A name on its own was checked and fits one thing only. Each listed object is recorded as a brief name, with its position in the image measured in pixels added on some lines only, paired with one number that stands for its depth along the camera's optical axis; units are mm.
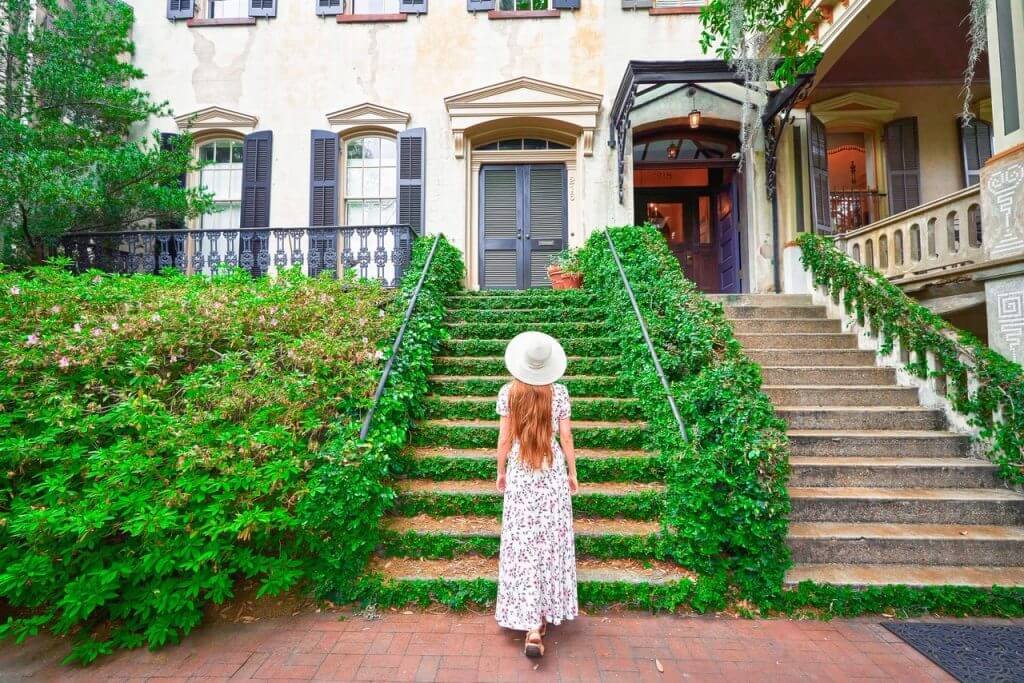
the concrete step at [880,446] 4363
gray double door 9219
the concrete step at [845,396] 4902
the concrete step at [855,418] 4641
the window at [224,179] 9211
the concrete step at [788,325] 6150
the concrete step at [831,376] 5207
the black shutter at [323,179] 8922
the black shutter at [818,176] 8086
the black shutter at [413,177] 8891
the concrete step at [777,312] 6480
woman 2693
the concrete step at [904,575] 3270
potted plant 7867
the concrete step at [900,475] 4059
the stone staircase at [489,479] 3467
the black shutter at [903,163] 8359
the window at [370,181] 9227
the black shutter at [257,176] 8914
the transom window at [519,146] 9375
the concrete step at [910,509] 3750
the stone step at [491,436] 4414
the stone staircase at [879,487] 3488
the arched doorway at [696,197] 9156
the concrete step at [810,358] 5527
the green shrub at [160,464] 2686
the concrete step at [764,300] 6691
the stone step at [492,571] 3264
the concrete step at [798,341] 5824
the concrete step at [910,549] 3490
